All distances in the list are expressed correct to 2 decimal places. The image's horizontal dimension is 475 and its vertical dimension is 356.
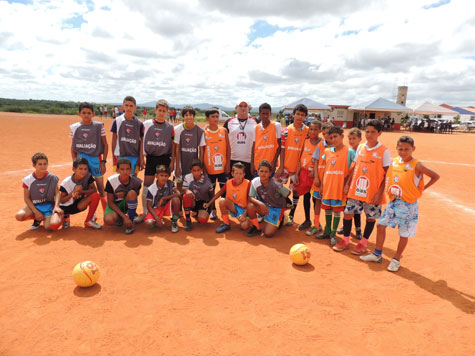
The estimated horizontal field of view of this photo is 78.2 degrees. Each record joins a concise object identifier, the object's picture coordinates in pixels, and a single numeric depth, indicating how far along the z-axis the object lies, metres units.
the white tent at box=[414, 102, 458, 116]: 40.25
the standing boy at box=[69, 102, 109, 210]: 5.63
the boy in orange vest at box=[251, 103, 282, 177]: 5.76
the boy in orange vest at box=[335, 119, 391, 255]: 4.53
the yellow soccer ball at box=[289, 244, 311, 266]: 4.36
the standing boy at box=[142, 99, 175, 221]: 5.66
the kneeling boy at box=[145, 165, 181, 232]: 5.55
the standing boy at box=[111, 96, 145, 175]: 5.70
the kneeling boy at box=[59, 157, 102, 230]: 5.42
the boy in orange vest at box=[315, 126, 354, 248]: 4.91
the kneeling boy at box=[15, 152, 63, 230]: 5.24
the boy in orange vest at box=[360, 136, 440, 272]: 4.10
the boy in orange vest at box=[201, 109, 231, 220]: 5.86
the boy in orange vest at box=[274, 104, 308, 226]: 5.67
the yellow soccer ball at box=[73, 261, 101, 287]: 3.65
